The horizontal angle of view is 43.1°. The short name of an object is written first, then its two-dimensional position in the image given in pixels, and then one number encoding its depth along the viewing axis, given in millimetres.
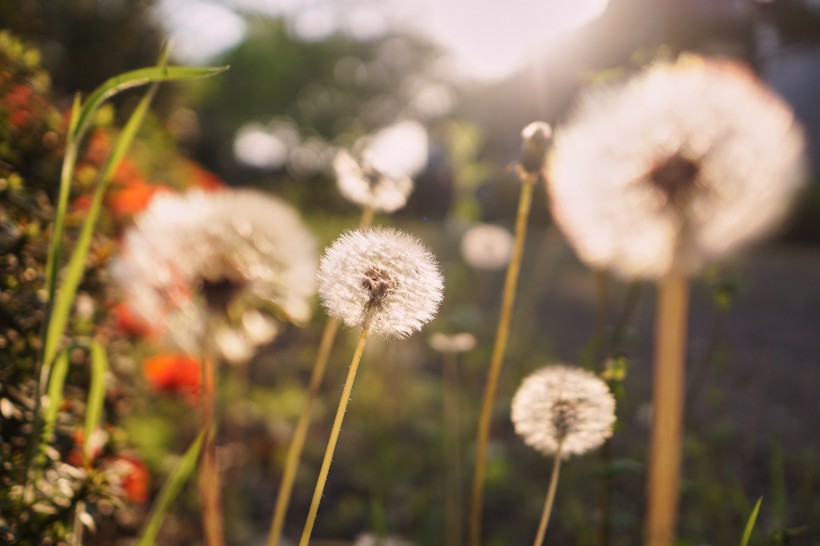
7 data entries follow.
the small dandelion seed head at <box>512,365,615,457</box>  379
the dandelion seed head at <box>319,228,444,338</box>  332
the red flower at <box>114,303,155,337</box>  628
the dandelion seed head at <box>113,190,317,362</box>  472
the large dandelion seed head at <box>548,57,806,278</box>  489
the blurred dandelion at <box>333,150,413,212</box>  439
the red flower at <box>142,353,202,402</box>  805
